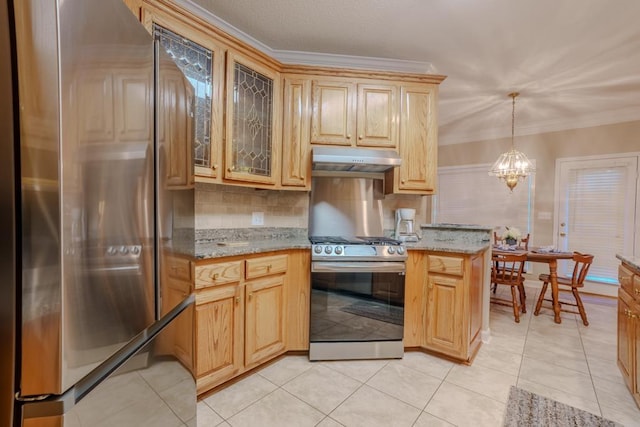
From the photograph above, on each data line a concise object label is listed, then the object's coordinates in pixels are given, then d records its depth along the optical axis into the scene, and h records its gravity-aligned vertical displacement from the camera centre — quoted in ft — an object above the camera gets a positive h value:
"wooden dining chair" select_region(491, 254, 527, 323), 9.84 -2.55
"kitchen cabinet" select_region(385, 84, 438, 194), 8.20 +2.03
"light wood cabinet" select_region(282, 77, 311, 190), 7.82 +2.13
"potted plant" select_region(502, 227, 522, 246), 11.66 -1.09
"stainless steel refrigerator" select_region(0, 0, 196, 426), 1.59 -0.09
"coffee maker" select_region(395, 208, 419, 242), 8.39 -0.45
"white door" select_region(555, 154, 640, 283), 12.30 +0.10
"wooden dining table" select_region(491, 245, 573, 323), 9.85 -1.75
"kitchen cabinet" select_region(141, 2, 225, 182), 5.59 +2.99
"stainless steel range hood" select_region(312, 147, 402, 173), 7.48 +1.34
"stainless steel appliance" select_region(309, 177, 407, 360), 6.83 -2.27
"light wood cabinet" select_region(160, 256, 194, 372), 2.99 -1.12
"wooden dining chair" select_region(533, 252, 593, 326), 9.56 -2.55
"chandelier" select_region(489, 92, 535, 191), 12.05 +1.87
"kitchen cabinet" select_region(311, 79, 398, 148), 7.95 +2.69
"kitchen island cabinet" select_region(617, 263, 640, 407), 5.25 -2.32
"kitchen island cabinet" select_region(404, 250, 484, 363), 6.75 -2.35
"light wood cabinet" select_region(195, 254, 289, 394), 5.36 -2.32
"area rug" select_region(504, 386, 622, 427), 4.99 -3.77
